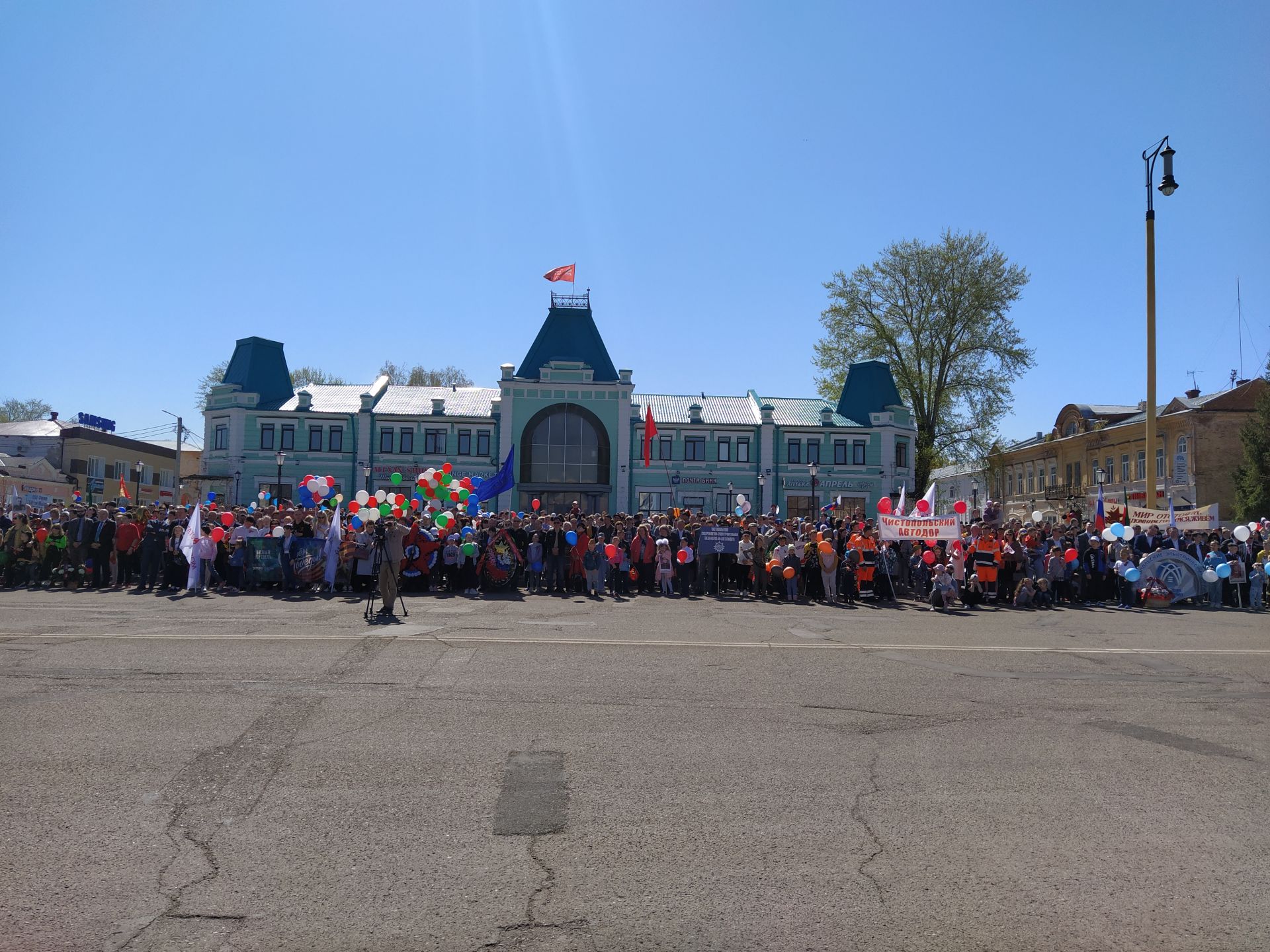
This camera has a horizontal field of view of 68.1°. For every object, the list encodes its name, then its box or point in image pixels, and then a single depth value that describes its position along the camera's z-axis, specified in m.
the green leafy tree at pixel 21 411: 88.62
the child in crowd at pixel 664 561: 21.00
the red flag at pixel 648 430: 45.88
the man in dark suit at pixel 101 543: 20.97
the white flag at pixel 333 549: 19.53
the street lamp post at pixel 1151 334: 23.12
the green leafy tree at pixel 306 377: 74.44
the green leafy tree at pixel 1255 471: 43.91
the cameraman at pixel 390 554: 14.66
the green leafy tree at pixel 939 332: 49.50
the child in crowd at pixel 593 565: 20.69
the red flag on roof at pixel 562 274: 51.38
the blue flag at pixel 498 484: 26.80
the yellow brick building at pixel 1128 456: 52.12
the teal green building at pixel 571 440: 56.00
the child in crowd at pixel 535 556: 20.97
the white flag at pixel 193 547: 19.66
